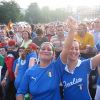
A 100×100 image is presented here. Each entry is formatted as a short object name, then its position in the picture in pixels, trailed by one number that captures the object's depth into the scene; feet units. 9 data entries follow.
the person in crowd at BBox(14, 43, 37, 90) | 8.49
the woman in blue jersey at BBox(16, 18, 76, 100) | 5.38
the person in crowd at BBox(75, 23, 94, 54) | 9.89
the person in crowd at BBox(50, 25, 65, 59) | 9.70
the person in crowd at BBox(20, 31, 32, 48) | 10.81
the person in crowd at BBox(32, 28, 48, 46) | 10.83
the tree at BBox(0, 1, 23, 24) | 67.27
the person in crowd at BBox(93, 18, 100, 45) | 10.00
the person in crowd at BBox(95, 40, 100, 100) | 7.05
